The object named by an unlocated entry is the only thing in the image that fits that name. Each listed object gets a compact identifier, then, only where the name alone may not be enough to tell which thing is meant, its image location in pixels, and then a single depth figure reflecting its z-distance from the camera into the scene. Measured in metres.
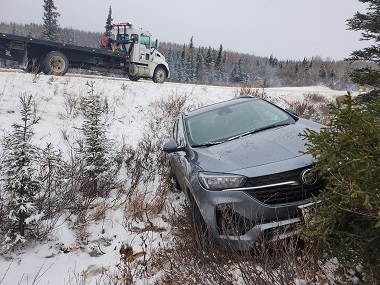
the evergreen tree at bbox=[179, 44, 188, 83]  58.48
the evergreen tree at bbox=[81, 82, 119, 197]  4.48
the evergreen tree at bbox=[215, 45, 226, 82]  65.64
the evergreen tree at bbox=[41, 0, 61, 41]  41.98
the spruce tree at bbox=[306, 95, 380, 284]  1.54
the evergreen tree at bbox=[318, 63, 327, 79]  69.56
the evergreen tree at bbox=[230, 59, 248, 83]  66.88
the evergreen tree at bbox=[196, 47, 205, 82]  61.53
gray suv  2.38
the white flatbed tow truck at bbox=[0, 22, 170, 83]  11.12
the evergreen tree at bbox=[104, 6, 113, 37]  39.60
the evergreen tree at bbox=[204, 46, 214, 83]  63.09
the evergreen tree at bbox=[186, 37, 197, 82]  58.69
